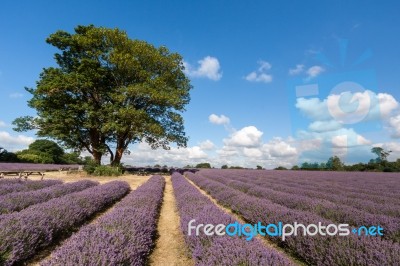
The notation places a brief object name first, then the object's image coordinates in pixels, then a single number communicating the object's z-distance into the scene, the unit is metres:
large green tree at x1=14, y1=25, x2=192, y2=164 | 21.88
